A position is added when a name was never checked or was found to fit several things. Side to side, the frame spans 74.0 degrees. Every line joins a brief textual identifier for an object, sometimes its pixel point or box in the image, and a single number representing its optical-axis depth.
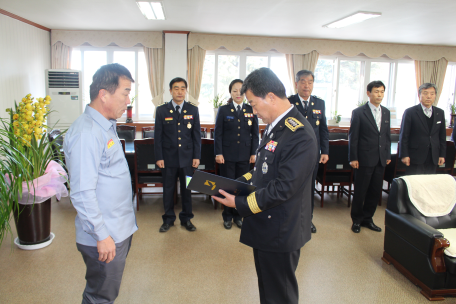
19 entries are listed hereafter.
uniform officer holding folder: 1.36
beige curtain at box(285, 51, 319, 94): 7.16
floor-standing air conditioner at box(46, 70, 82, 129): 6.09
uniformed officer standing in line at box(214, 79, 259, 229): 3.29
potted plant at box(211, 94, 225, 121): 7.07
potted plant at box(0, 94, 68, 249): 2.47
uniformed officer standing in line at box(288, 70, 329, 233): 3.01
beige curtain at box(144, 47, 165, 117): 6.76
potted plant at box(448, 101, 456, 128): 7.56
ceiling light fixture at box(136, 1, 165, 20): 4.54
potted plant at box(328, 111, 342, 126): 7.45
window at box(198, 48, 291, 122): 7.25
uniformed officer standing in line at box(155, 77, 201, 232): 3.11
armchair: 2.12
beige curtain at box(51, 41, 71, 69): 6.60
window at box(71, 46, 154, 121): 6.95
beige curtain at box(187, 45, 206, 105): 6.80
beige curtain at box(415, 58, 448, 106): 7.62
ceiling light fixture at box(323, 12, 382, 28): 4.81
